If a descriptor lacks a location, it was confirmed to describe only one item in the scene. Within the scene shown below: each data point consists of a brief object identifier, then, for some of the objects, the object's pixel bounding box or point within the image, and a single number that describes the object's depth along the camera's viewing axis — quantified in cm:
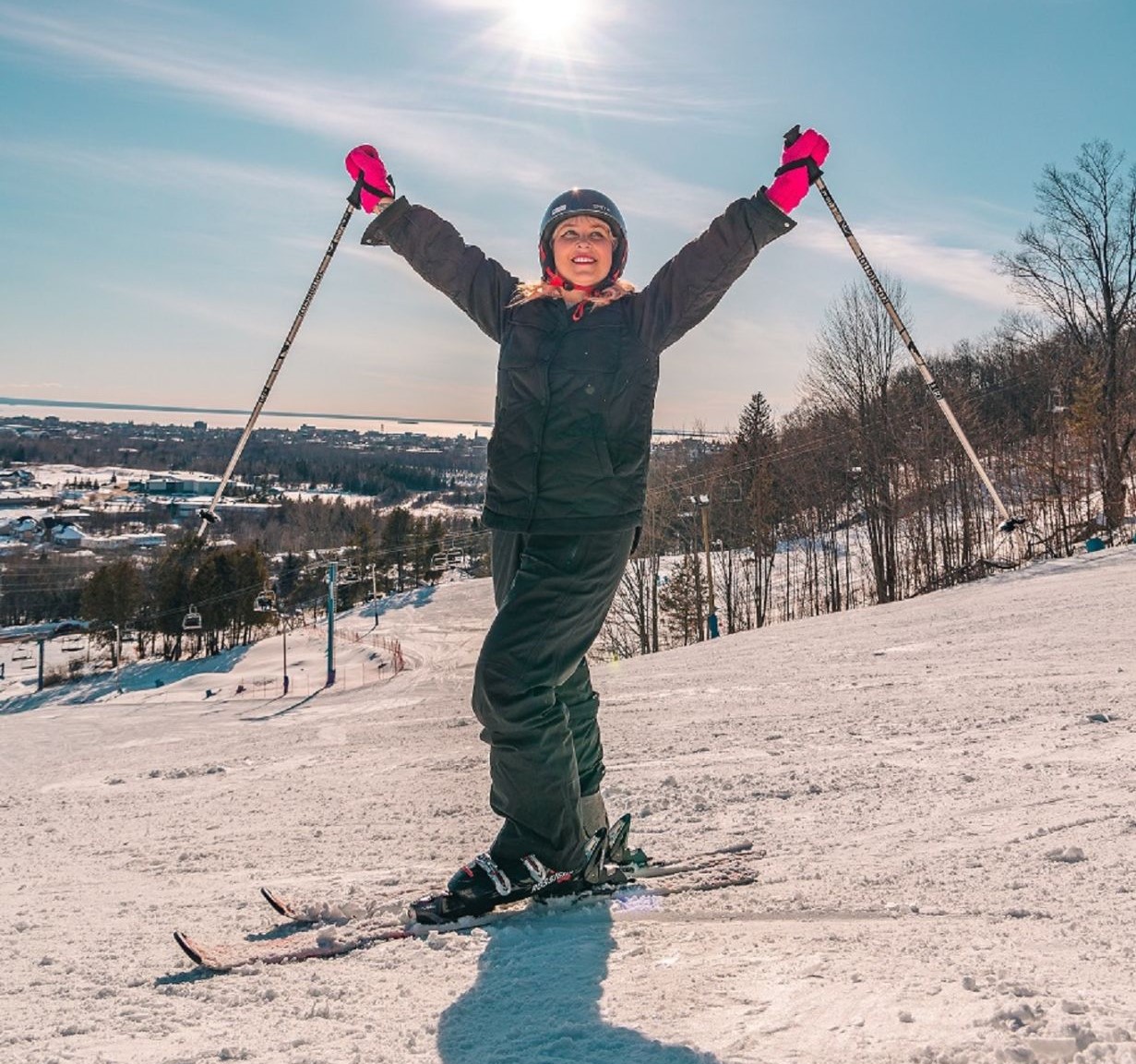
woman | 243
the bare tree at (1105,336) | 2967
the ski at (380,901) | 238
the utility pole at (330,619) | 3684
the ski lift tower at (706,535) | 2961
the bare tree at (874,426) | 3344
